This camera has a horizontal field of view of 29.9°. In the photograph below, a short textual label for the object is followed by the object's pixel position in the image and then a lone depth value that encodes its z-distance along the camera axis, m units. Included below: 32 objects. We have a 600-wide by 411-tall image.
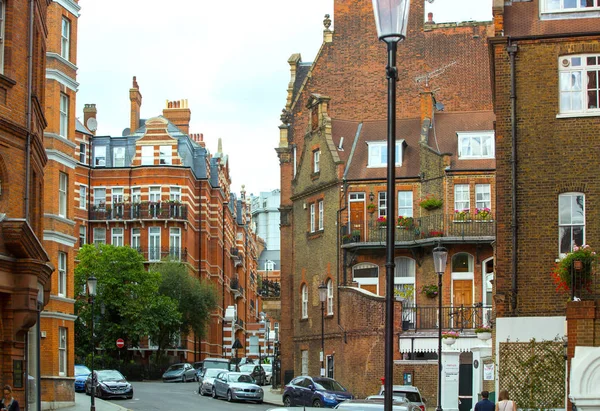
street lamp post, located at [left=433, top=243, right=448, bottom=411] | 31.98
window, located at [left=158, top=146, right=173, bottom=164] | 82.31
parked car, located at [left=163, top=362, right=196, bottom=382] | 65.19
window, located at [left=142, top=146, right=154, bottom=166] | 82.38
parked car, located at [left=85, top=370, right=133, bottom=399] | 45.81
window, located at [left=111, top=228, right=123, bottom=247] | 81.69
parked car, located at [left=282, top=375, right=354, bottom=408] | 39.38
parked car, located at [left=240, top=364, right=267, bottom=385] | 62.36
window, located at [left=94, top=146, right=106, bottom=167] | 83.00
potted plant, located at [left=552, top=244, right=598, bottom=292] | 25.30
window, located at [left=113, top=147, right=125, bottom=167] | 82.75
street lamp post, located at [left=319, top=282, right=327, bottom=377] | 46.12
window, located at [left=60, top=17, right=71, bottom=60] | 38.50
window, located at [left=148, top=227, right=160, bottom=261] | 80.94
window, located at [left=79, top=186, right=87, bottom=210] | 81.06
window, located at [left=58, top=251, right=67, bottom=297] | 38.41
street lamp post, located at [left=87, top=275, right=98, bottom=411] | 35.28
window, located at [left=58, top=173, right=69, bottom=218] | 38.25
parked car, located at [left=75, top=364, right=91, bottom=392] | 50.47
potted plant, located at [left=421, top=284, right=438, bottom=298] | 49.78
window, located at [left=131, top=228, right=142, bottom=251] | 81.33
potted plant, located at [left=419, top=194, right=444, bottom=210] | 50.25
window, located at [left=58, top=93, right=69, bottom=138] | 38.41
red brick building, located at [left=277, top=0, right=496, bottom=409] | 47.59
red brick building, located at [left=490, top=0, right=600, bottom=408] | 27.45
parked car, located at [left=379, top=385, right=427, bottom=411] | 33.97
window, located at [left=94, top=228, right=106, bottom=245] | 81.75
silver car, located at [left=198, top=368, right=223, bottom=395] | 49.68
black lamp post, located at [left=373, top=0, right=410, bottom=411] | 12.51
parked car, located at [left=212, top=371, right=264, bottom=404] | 46.16
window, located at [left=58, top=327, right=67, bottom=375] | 37.92
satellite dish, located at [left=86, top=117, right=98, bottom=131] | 77.19
